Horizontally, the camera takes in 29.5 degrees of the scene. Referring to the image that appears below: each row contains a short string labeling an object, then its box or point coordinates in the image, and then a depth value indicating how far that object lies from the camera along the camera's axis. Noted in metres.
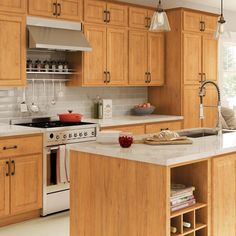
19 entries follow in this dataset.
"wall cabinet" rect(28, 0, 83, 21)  5.11
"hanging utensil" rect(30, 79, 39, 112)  5.43
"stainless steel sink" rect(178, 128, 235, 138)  4.36
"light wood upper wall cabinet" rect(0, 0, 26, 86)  4.83
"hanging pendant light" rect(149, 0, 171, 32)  3.62
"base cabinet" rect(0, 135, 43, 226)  4.49
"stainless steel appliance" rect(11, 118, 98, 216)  4.86
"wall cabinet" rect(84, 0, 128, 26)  5.69
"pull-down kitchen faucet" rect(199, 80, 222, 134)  3.77
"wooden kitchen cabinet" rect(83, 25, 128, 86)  5.75
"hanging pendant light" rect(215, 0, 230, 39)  4.33
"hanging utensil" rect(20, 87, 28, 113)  5.33
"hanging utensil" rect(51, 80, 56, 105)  5.74
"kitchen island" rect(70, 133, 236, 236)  2.91
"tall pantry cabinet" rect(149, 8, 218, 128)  6.67
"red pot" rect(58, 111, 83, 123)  5.42
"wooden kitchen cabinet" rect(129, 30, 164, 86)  6.36
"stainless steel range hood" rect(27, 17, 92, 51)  5.01
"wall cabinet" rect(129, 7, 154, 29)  6.30
